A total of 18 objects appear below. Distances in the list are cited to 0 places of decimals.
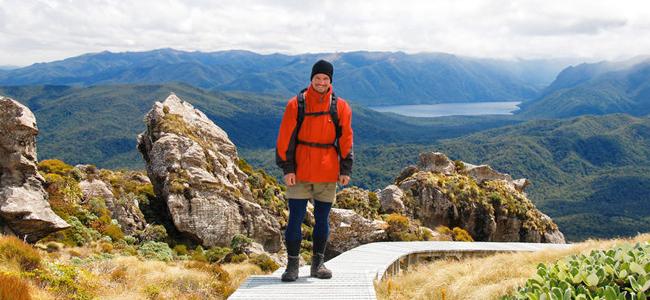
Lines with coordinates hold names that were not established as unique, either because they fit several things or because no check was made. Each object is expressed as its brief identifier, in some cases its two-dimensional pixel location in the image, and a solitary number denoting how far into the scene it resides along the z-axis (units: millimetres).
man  8711
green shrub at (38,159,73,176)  21734
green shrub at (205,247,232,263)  19062
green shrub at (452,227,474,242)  27658
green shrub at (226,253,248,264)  18562
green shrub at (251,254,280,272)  17906
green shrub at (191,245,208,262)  18359
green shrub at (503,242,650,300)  4957
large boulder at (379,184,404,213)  30631
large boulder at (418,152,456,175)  41062
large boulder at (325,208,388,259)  21094
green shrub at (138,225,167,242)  19938
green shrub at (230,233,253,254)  20406
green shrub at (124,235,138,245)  19156
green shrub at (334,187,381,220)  28281
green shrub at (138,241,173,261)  16653
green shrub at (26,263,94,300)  7977
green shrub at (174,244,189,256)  19247
